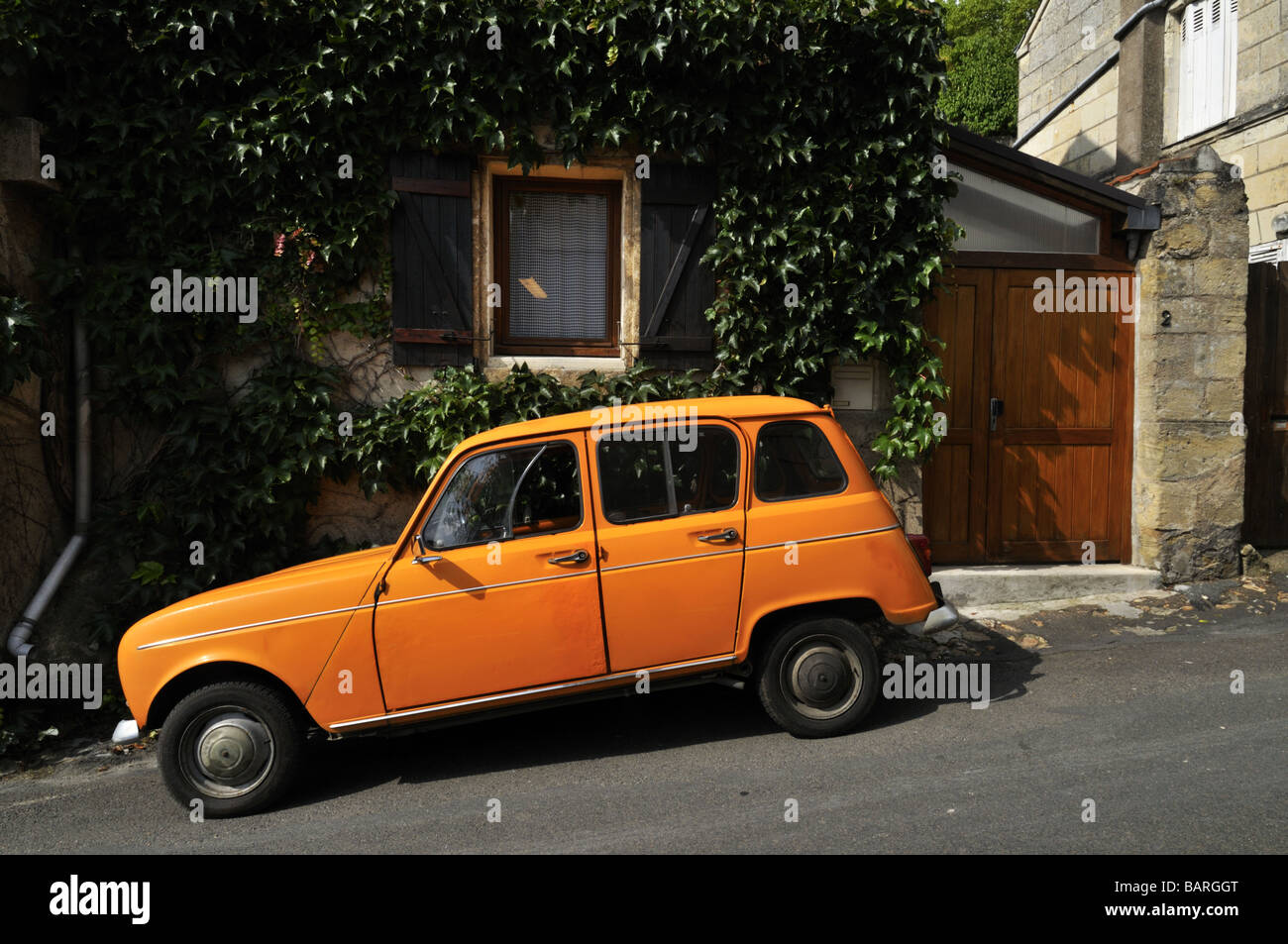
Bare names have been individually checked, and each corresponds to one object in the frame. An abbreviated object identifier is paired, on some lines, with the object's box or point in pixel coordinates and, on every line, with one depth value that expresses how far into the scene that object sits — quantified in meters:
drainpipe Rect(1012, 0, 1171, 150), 11.47
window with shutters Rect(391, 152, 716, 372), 6.95
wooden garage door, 7.65
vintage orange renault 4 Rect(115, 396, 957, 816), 4.34
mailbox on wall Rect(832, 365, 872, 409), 7.36
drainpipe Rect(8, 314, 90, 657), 6.23
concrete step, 7.29
